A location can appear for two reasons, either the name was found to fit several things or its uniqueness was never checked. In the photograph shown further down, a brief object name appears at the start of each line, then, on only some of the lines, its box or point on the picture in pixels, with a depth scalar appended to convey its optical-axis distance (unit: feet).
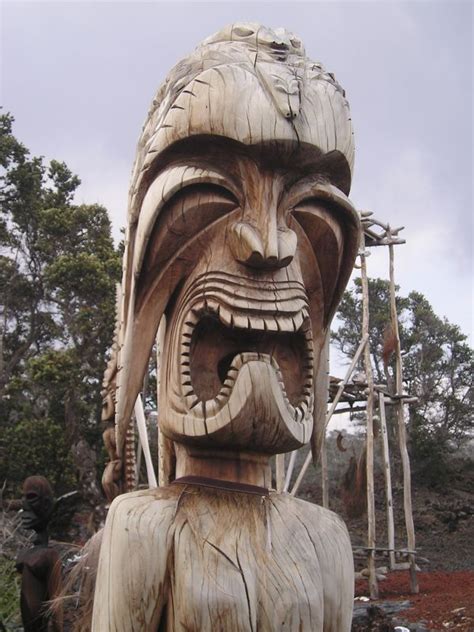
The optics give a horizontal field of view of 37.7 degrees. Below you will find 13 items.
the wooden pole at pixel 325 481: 36.61
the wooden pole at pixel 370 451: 35.19
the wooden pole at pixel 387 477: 37.27
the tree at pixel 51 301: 44.93
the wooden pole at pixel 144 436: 9.27
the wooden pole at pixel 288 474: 27.14
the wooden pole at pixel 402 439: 36.86
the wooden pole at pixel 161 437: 7.77
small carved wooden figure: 10.93
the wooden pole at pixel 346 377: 31.12
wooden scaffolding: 35.40
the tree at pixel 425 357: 70.69
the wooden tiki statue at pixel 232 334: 6.35
